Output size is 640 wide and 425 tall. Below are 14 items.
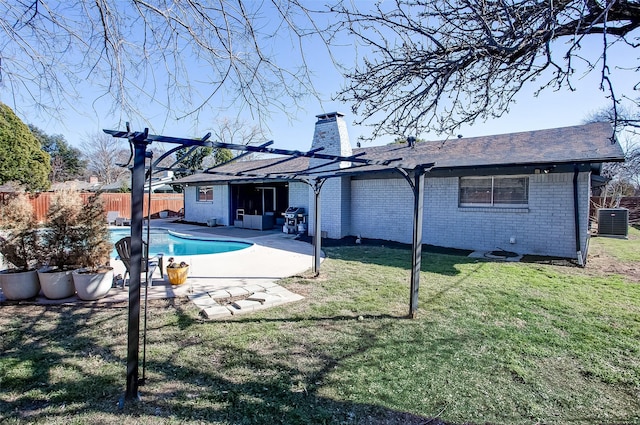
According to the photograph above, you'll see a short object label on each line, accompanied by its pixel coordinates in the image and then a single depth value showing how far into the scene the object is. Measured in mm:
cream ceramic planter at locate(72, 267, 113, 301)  5270
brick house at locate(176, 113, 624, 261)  8914
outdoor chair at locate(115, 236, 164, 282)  4527
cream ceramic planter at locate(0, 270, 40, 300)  5246
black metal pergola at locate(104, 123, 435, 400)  2756
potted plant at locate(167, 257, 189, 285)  6184
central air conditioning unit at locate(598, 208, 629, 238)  13914
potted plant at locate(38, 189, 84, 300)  5324
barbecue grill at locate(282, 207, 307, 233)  14836
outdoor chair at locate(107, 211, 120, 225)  19380
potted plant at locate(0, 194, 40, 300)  5246
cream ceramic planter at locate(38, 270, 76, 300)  5293
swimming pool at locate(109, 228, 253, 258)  12312
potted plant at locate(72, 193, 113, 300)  5309
